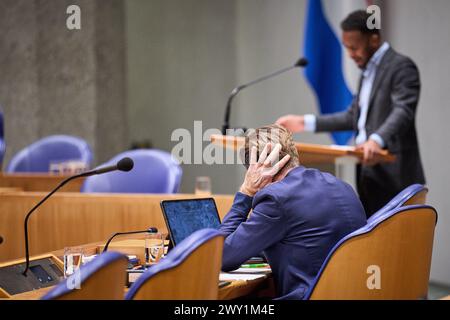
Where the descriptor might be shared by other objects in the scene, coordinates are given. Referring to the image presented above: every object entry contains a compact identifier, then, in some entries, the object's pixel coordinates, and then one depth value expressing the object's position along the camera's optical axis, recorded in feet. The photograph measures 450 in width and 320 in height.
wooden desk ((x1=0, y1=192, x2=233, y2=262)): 26.43
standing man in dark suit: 30.22
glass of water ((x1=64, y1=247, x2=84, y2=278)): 17.03
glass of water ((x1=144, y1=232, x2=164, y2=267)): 18.21
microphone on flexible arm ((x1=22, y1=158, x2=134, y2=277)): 18.48
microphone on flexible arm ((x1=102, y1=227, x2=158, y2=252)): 19.63
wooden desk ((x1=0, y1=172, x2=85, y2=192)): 33.27
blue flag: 43.91
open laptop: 18.44
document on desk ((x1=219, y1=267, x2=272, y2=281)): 16.89
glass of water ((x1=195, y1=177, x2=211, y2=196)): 30.76
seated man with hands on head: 17.01
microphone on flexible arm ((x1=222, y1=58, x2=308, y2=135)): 30.71
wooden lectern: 25.83
